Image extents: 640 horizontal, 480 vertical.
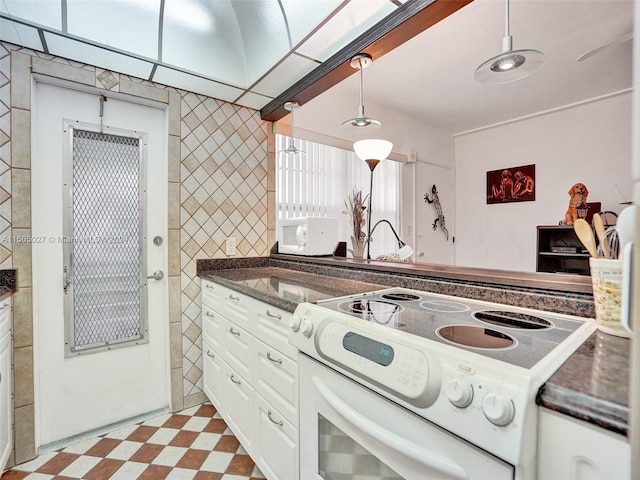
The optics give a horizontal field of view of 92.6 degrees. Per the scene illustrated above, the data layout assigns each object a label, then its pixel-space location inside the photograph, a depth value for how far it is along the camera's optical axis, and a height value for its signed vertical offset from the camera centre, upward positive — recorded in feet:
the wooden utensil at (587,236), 2.94 +0.02
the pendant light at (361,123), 5.63 +2.34
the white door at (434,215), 12.73 +0.97
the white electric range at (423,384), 1.89 -1.10
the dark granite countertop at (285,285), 4.26 -0.83
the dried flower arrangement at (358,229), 8.84 +0.24
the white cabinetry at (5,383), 4.63 -2.33
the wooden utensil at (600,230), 2.82 +0.08
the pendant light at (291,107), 7.18 +3.11
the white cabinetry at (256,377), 4.00 -2.20
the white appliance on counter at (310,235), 6.97 +0.04
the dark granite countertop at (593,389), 1.64 -0.89
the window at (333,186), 9.16 +1.75
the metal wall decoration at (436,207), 13.20 +1.34
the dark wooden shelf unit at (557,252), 10.69 -0.49
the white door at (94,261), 5.61 -0.49
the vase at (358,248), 8.85 -0.32
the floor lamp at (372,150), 7.14 +2.07
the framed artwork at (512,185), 12.46 +2.25
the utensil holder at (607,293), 2.59 -0.48
